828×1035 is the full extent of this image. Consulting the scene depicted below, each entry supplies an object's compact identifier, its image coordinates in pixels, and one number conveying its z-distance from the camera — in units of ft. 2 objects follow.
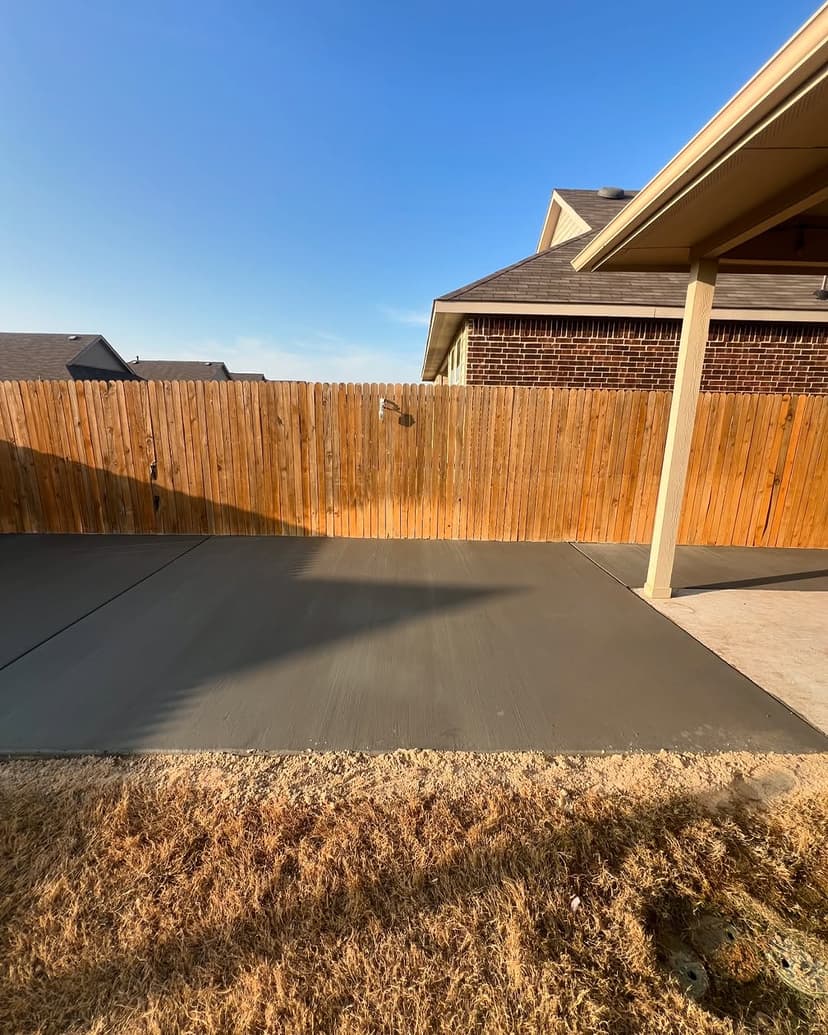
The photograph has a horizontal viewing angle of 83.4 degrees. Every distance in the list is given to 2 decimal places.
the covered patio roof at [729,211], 6.85
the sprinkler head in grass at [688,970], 4.32
